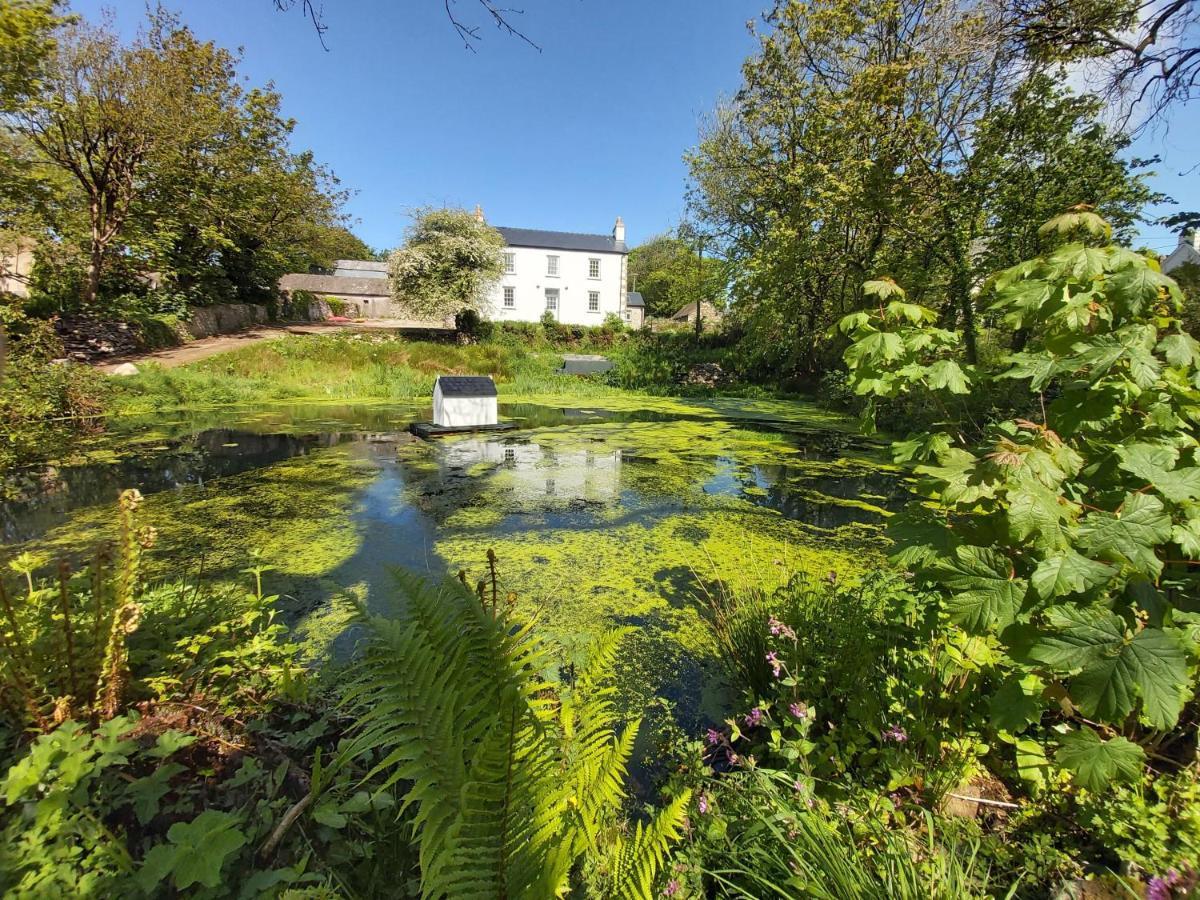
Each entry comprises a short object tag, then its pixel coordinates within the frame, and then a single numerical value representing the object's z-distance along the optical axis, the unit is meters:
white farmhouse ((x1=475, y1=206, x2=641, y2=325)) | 27.47
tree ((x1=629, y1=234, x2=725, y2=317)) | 24.08
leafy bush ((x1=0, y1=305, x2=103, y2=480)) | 5.41
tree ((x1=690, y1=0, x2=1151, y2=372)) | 9.15
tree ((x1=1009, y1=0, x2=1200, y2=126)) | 3.96
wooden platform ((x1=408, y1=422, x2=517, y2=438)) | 8.09
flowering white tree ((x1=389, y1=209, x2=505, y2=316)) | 17.52
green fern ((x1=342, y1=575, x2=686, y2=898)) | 0.94
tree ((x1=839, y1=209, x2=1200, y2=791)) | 1.04
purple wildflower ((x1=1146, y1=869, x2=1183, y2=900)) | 0.88
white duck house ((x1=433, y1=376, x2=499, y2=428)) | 8.43
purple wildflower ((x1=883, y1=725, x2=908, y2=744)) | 1.53
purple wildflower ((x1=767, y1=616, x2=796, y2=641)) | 1.74
